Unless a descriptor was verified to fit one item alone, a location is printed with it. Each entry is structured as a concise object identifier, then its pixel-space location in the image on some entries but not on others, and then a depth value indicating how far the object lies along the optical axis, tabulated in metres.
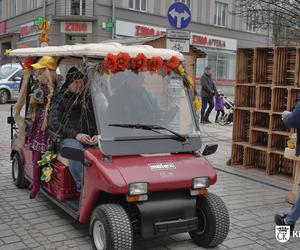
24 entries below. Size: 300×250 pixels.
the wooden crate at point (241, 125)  8.66
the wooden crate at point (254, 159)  8.41
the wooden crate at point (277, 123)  7.80
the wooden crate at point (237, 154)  8.73
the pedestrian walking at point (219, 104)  16.34
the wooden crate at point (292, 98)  7.41
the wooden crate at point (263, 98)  8.07
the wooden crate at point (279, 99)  7.73
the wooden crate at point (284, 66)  7.67
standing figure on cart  5.53
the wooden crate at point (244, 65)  8.45
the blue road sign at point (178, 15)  8.84
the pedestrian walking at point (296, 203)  4.75
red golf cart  4.22
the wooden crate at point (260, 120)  8.26
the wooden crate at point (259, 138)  8.32
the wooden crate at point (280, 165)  7.89
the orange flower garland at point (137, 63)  4.53
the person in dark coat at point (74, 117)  4.77
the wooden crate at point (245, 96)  8.47
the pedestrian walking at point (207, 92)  15.58
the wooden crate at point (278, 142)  7.89
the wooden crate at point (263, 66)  8.06
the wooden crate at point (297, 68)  7.28
